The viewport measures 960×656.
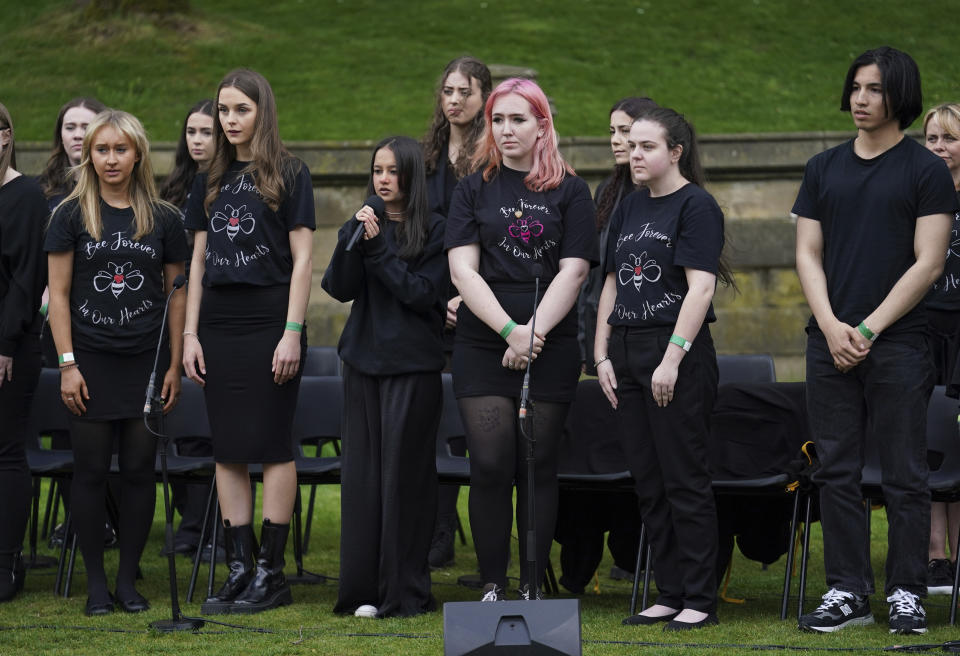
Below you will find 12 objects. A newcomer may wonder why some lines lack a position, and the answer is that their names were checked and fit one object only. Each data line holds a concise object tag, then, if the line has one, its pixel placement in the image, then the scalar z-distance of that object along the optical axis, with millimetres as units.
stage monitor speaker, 7594
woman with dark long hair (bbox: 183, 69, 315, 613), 10797
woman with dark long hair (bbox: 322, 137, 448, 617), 10344
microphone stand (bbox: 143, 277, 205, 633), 9180
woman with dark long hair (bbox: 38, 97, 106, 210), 13773
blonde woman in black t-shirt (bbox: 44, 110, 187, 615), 10859
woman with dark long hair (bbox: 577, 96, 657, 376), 12133
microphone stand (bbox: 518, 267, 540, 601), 8234
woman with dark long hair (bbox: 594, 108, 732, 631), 9773
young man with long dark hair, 9391
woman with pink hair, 10055
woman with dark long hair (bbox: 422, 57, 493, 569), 12523
